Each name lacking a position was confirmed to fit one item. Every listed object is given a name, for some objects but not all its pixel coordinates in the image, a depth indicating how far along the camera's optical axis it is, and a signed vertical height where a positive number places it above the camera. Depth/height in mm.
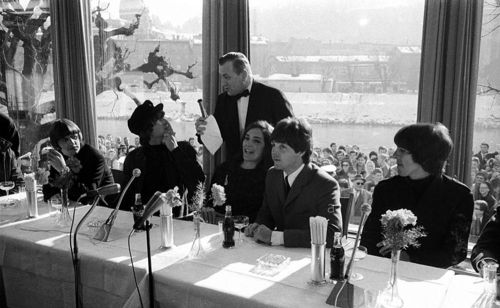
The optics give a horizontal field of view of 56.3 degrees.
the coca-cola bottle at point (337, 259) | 1763 -655
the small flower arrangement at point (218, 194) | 2230 -519
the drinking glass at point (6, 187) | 2971 -646
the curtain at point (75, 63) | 4887 +226
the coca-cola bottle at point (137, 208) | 2385 -624
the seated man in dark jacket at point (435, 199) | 2336 -572
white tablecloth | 1692 -758
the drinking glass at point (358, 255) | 1812 -675
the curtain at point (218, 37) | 3953 +406
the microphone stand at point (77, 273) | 1985 -821
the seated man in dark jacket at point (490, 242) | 2059 -709
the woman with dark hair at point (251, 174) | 2963 -569
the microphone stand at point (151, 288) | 1850 -812
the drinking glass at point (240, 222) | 2168 -631
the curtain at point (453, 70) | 3082 +95
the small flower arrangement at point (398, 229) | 1534 -473
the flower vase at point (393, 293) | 1574 -707
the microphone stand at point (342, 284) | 1604 -717
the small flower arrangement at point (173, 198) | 2100 -506
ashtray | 1872 -735
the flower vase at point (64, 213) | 2588 -708
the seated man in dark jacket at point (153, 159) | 3445 -548
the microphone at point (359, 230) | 1581 -497
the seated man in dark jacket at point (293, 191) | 2303 -547
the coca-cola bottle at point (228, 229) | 2158 -663
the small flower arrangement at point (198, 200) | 2123 -523
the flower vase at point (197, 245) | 2079 -714
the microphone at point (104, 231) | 2311 -724
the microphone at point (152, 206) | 1719 -458
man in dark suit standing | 3400 -143
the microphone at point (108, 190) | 2039 -455
